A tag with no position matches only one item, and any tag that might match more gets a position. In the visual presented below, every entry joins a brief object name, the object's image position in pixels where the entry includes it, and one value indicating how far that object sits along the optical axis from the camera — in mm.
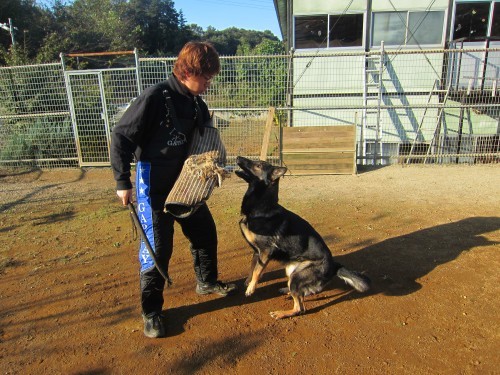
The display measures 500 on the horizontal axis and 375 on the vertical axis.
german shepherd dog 3123
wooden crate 7590
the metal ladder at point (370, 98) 9281
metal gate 7867
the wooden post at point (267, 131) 6895
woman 2535
